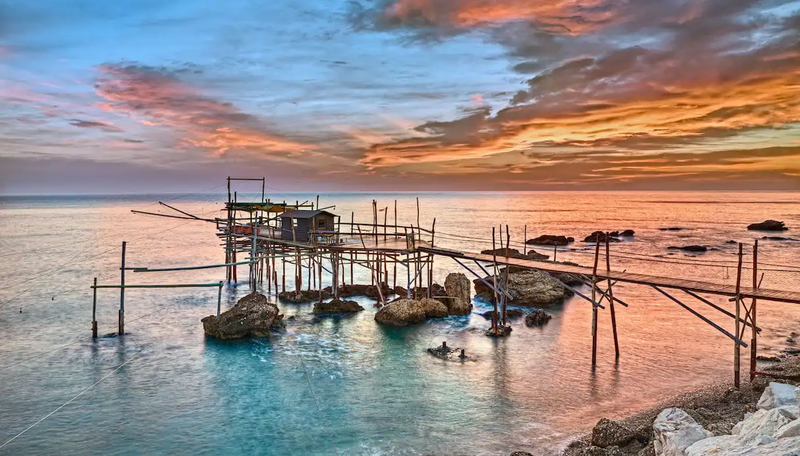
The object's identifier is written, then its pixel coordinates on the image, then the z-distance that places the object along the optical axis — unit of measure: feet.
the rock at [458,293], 87.45
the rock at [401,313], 80.48
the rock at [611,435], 39.50
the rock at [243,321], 73.97
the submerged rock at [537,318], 81.76
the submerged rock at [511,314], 85.94
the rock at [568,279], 116.26
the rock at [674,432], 30.27
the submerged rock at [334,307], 88.58
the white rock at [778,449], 20.63
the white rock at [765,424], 25.94
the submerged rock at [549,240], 204.64
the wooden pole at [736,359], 50.34
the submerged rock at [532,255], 125.35
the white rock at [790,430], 23.29
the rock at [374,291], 100.74
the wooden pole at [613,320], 63.91
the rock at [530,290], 95.45
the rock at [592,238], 216.27
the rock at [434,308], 85.04
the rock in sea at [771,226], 245.65
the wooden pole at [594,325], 61.46
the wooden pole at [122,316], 76.64
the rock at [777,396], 32.24
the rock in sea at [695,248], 179.52
